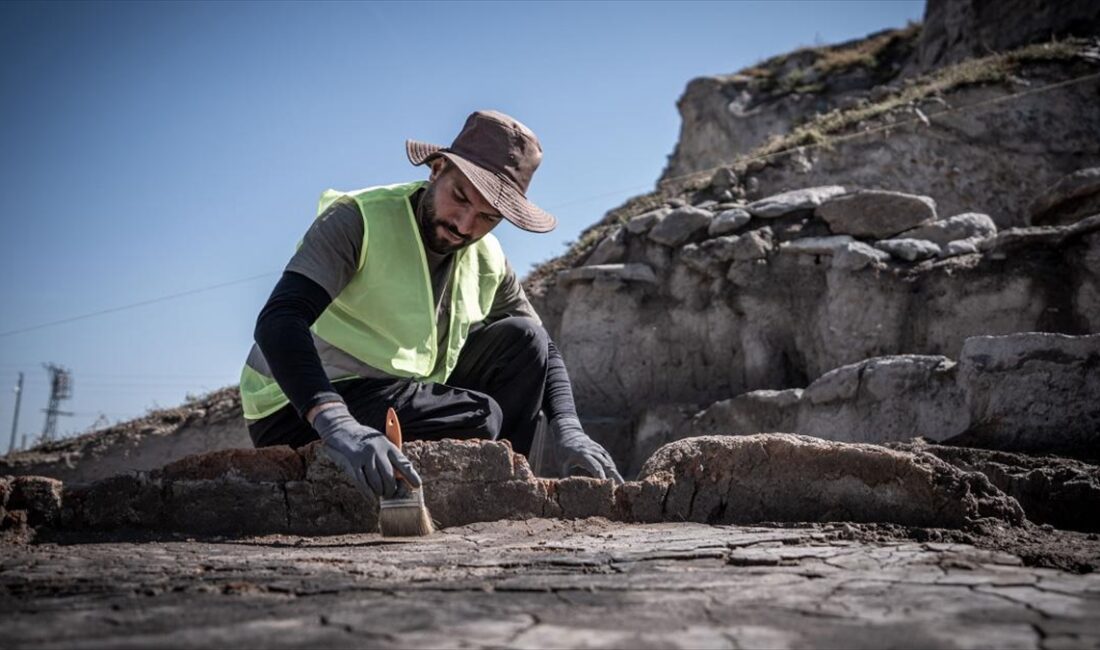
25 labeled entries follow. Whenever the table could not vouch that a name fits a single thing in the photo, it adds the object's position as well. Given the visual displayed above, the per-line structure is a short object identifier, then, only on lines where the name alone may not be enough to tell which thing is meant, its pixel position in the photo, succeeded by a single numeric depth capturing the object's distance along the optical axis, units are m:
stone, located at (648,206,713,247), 7.38
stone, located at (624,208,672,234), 7.66
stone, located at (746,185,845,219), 7.10
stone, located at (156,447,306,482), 2.78
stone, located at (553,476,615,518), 2.81
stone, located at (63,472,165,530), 2.70
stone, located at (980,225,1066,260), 5.41
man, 3.12
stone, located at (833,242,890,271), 6.23
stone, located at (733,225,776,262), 6.89
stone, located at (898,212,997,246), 6.44
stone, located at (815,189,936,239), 6.71
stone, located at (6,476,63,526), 2.66
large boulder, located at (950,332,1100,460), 3.58
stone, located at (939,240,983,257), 6.00
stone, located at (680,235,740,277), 7.00
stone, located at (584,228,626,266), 7.73
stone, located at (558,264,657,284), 7.35
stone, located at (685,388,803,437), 5.57
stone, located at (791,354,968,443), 4.57
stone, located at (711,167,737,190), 8.26
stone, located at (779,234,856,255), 6.47
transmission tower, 31.31
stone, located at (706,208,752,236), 7.17
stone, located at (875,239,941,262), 6.21
